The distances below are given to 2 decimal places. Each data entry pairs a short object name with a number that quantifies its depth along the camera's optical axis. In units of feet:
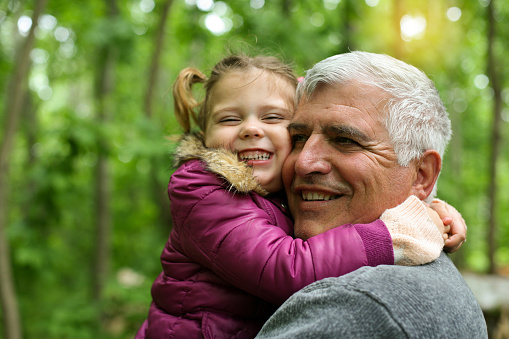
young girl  5.00
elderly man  5.63
